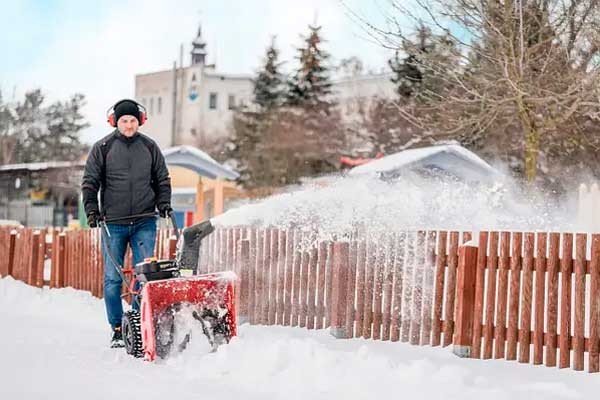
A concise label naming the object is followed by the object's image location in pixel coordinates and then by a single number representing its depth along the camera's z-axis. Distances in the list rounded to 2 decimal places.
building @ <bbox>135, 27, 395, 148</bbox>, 82.31
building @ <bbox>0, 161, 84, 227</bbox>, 47.44
